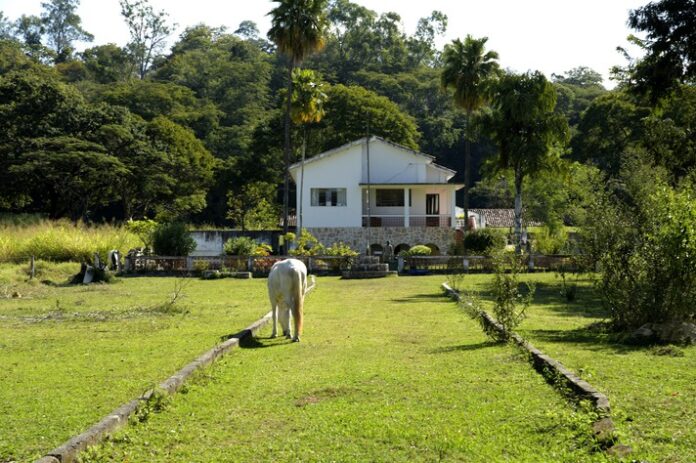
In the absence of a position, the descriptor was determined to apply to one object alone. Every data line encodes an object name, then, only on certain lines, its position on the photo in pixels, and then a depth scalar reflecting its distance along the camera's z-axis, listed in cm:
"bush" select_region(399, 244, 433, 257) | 4042
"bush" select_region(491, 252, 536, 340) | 1345
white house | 4850
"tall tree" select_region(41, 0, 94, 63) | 11425
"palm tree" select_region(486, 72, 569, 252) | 3938
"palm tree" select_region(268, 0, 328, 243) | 4197
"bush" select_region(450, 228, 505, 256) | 3944
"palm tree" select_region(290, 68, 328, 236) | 4706
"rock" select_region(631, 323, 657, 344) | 1280
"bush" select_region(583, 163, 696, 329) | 1288
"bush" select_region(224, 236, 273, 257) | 3800
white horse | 1372
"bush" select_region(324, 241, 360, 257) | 3700
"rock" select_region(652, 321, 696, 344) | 1260
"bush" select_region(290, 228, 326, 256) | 3812
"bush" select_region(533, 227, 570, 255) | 4241
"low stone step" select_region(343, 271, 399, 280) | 3384
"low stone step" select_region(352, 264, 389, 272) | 3434
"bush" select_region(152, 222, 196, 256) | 3784
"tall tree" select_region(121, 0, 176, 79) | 9647
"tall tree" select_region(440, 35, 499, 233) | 4625
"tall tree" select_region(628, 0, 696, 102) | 2373
